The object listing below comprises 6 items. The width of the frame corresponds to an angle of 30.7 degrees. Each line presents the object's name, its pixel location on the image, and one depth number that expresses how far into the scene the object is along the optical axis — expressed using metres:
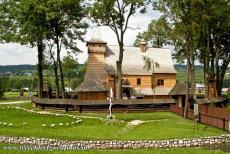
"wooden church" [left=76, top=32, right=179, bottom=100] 59.97
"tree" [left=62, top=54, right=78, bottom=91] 82.44
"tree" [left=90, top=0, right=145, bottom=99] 50.00
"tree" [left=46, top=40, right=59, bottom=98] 58.86
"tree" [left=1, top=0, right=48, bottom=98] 53.62
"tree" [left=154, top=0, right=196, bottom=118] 42.34
